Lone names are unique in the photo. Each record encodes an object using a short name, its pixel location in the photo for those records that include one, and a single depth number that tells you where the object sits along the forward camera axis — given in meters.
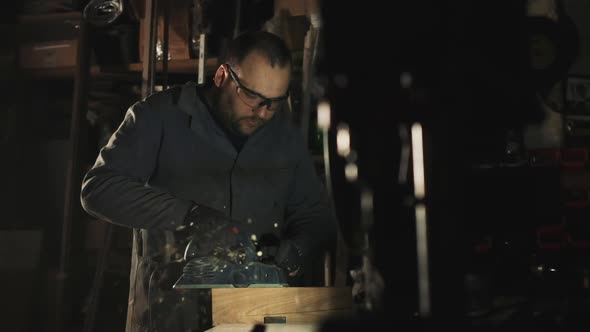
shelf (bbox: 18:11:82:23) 4.28
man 2.32
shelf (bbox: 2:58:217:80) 3.99
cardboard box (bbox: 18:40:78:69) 4.27
